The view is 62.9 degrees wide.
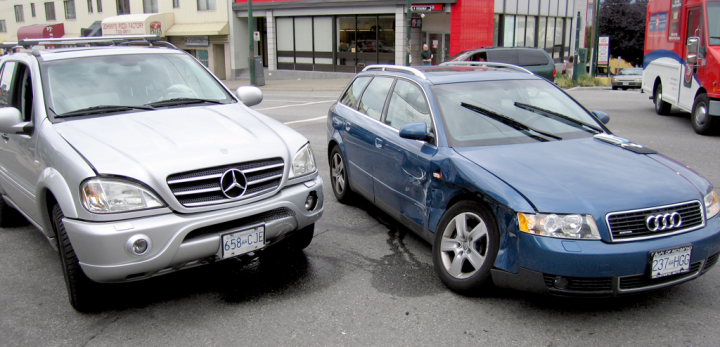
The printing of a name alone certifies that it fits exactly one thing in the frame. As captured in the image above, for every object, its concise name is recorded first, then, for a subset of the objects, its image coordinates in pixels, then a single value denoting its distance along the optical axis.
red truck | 10.57
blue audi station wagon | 3.50
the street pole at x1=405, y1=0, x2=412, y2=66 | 24.39
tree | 53.66
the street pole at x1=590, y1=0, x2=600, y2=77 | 26.92
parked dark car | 18.77
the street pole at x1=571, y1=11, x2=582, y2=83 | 25.89
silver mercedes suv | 3.51
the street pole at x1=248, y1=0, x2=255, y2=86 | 26.50
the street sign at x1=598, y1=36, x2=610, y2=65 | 28.52
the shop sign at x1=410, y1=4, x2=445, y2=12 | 28.11
